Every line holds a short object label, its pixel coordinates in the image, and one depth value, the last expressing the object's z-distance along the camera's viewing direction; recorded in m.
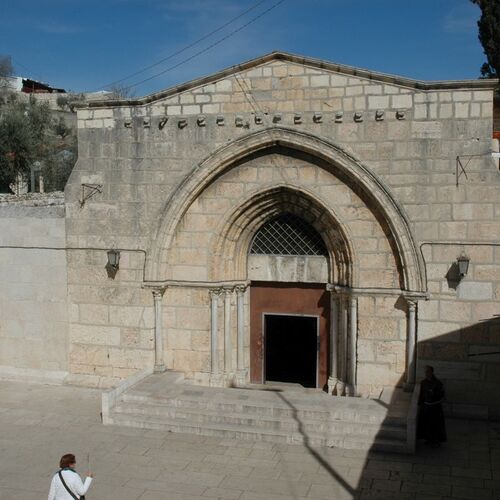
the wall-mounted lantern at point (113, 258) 12.27
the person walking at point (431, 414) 9.71
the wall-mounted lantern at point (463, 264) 10.50
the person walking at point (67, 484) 6.51
